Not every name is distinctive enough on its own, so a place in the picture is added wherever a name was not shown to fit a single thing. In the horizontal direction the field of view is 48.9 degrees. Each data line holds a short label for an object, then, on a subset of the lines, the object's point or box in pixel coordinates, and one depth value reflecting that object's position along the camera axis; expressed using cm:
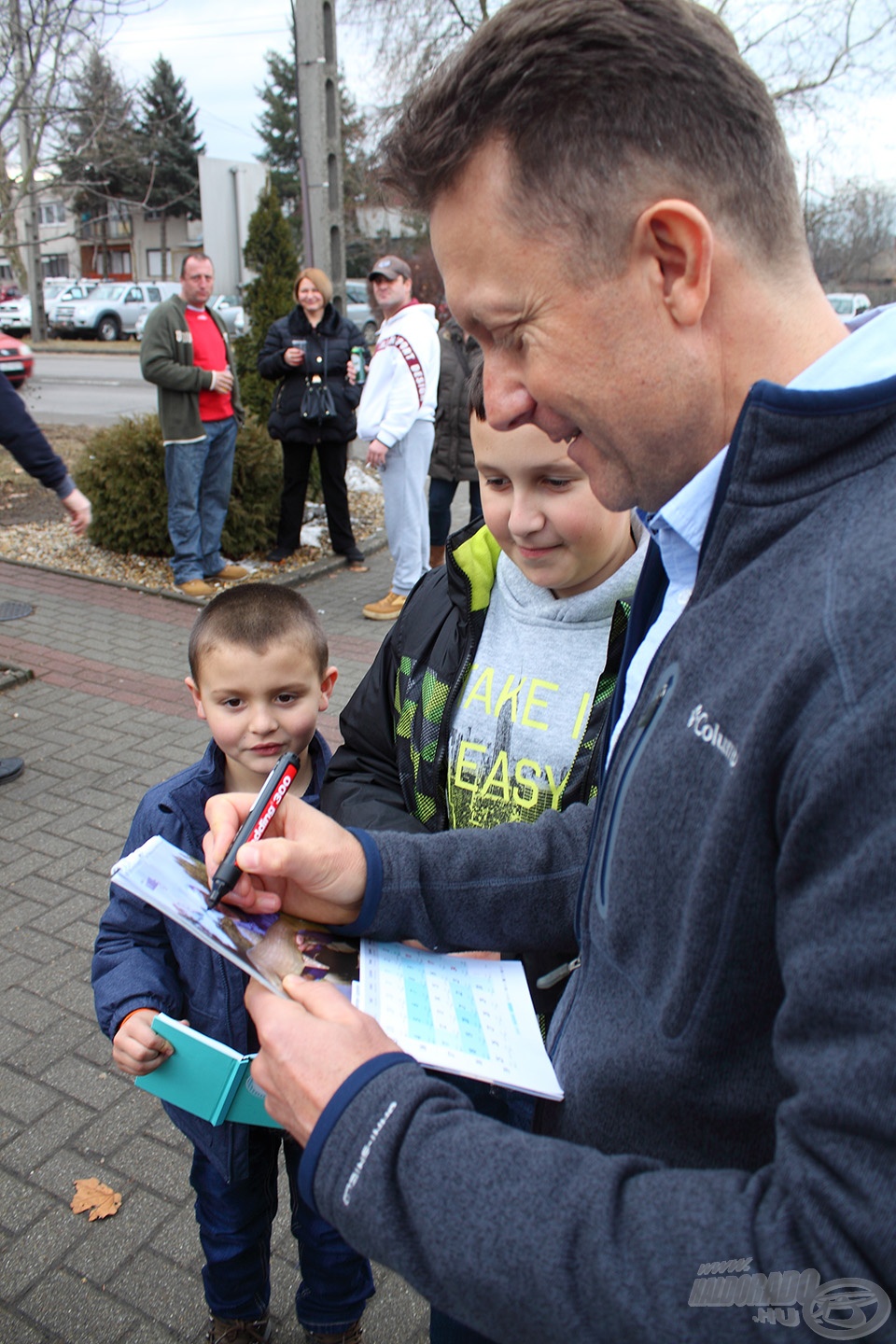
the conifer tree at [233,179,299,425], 964
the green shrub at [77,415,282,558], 798
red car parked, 1109
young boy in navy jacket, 191
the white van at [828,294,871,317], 2401
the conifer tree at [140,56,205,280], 4681
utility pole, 866
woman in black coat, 746
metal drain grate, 700
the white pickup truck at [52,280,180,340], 3281
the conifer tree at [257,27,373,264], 4266
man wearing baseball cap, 675
